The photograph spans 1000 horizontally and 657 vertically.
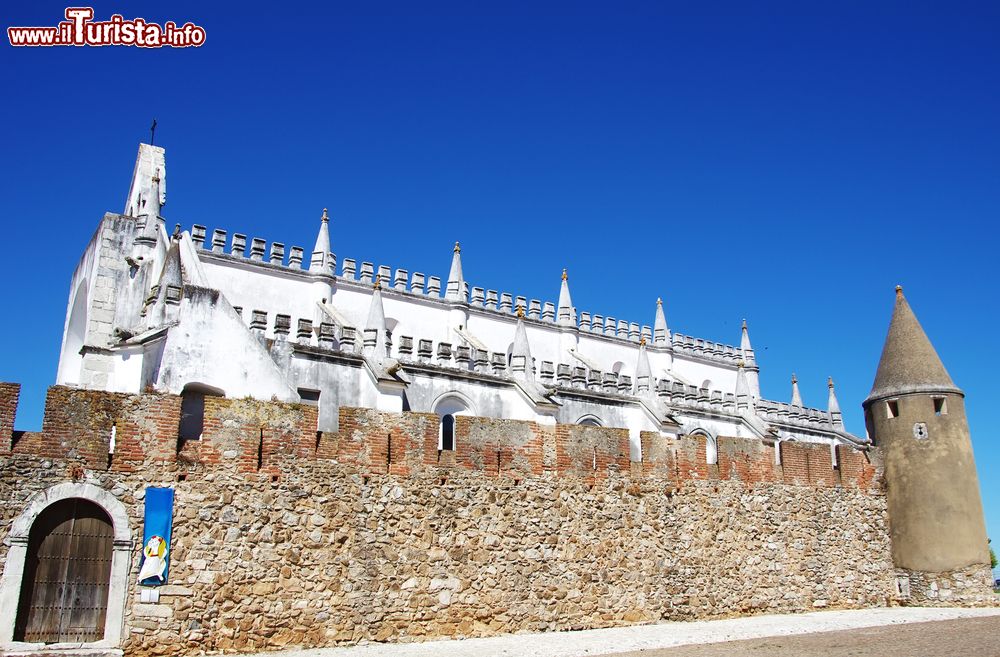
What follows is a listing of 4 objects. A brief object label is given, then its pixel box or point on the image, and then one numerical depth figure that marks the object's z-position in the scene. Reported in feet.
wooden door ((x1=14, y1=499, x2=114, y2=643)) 33.76
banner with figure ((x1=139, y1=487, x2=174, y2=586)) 35.35
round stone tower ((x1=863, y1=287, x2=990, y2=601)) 62.59
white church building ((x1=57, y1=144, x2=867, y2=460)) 62.54
